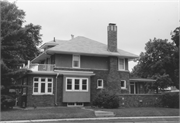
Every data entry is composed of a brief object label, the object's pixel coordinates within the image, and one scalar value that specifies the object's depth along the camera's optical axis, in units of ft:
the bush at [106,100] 85.87
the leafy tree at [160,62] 133.69
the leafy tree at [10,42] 78.43
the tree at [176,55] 125.18
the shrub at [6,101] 74.84
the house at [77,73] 91.81
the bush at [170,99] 93.64
